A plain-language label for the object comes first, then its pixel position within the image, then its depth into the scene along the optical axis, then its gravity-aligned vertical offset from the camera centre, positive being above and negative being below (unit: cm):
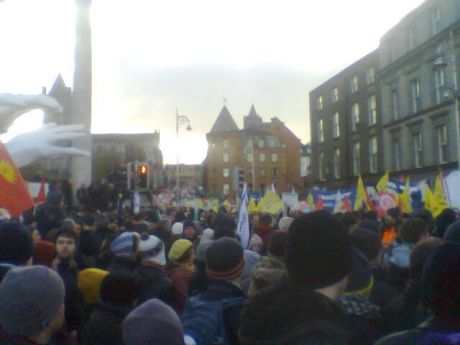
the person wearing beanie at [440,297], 280 -31
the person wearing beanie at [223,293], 451 -47
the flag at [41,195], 1307 +43
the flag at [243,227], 1244 -18
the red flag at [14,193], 588 +22
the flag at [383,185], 1756 +66
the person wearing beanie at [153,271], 607 -44
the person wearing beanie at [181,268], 637 -45
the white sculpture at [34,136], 544 +63
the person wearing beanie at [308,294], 268 -29
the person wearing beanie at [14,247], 512 -17
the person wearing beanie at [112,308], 450 -54
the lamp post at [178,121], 3753 +473
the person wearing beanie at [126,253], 662 -30
